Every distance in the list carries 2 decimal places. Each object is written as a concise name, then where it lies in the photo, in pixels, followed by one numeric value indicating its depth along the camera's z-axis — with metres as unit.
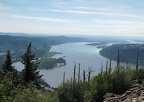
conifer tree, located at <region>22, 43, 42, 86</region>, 28.75
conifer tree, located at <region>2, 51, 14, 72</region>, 30.08
